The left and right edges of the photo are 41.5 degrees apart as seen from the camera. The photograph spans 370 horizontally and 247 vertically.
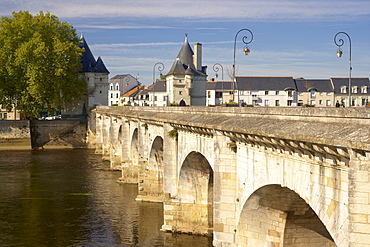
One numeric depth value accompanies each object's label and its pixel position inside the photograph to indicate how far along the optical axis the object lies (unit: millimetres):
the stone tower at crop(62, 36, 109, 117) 79125
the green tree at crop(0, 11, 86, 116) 64312
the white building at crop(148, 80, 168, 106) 99312
